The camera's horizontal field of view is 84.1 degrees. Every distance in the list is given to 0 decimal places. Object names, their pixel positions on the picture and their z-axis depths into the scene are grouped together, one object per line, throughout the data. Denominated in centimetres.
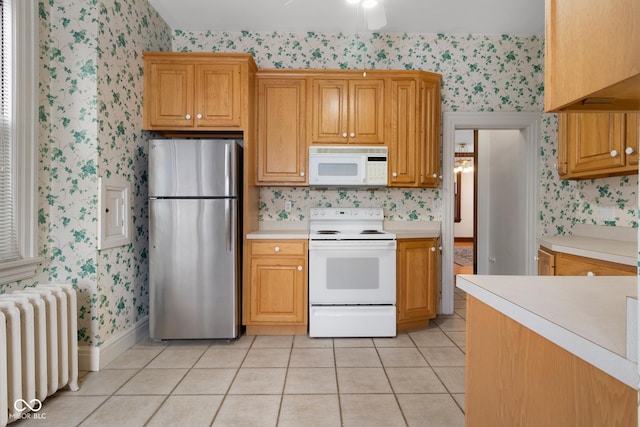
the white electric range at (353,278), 295
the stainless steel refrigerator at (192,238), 276
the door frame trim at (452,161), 356
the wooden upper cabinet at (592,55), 52
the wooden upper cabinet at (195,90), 300
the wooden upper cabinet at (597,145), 216
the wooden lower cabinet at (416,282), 306
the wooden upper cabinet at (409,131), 326
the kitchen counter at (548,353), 58
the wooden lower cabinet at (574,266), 191
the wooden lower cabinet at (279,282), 300
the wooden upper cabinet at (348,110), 326
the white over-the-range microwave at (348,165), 326
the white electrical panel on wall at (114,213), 238
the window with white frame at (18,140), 196
